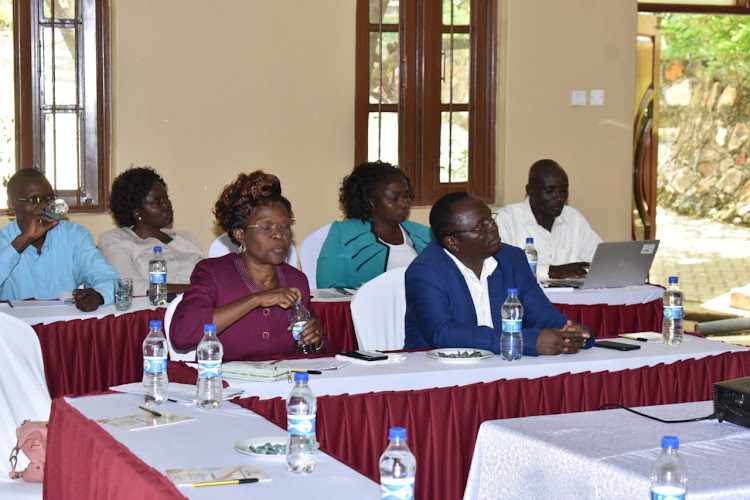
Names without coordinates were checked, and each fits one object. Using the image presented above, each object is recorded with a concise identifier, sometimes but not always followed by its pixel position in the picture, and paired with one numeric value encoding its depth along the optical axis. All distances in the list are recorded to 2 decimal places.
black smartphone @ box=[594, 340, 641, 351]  3.60
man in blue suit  3.59
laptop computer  5.15
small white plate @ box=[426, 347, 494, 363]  3.34
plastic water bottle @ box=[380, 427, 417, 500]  1.79
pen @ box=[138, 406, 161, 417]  2.60
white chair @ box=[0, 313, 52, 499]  3.07
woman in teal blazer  5.39
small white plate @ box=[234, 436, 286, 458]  2.24
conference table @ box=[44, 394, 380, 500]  2.02
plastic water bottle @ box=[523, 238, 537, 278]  5.59
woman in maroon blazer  3.38
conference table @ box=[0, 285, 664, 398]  4.14
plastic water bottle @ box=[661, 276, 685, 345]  3.74
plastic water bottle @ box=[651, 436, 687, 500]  1.88
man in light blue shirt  4.68
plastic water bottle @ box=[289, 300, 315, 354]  3.44
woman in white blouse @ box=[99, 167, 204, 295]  5.30
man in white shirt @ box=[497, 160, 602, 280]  6.00
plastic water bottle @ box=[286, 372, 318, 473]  2.13
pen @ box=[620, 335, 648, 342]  3.81
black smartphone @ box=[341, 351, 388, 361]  3.33
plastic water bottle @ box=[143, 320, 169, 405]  2.75
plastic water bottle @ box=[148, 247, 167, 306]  4.61
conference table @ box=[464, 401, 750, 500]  2.05
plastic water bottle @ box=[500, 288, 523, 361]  3.40
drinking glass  4.44
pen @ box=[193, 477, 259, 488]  2.03
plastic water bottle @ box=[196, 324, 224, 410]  2.71
